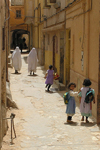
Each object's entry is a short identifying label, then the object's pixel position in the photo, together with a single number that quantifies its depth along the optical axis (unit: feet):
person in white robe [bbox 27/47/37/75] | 59.00
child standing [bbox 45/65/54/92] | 40.68
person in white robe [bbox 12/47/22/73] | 61.44
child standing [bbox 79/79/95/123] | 24.84
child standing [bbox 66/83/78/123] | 24.93
